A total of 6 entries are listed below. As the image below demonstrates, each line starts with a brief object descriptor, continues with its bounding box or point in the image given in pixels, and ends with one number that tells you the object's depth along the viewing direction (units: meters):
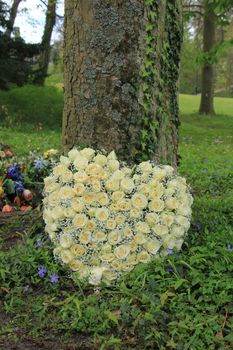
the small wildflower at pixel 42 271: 3.65
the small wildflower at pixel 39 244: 4.04
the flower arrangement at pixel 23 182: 5.73
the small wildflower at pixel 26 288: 3.56
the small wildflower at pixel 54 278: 3.53
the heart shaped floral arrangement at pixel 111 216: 3.65
